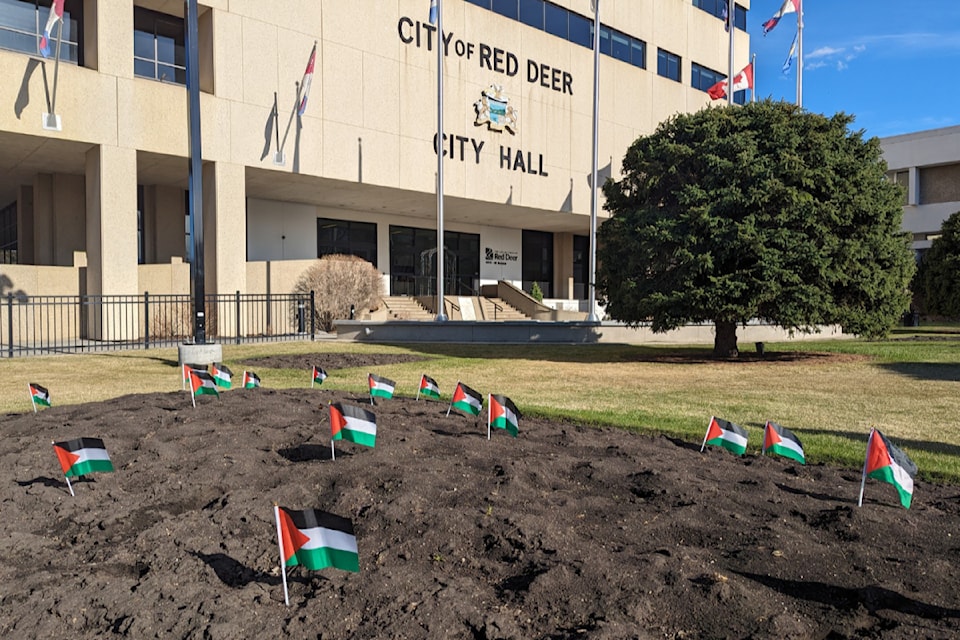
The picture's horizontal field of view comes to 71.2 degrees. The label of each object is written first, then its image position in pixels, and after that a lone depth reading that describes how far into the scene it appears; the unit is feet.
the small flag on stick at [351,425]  15.89
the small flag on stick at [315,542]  9.38
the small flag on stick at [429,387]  23.65
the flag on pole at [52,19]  56.85
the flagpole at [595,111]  85.87
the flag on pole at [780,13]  91.40
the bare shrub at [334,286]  83.15
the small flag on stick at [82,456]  13.89
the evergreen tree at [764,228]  45.29
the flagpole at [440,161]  79.82
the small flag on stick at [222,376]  25.94
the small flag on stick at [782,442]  15.94
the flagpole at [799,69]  101.57
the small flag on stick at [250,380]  26.21
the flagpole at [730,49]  91.25
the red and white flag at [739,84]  93.61
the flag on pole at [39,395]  22.72
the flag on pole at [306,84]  74.18
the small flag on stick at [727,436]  17.35
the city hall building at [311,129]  65.16
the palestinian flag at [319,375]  27.48
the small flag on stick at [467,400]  20.51
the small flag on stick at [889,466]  13.00
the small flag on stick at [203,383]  23.52
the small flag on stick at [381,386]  23.25
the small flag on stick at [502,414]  18.11
